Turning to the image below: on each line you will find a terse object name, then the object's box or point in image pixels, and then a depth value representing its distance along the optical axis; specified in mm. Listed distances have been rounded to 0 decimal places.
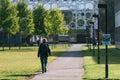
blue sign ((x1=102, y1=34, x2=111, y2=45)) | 23562
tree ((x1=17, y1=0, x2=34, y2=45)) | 87062
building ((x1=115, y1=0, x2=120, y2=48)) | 77862
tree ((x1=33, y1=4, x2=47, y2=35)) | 96000
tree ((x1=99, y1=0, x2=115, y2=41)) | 117062
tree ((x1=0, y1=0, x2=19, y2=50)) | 75438
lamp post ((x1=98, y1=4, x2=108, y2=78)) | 25467
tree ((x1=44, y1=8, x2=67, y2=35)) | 91638
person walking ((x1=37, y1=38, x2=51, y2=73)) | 27062
